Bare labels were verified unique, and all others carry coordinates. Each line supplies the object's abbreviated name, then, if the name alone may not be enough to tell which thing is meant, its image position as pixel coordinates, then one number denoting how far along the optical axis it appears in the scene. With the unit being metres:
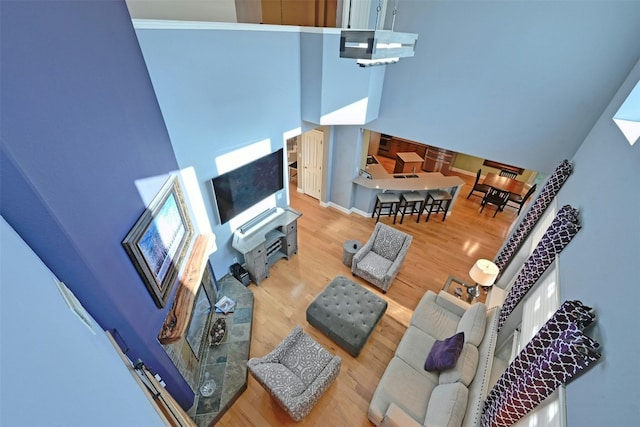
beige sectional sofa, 2.53
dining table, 6.93
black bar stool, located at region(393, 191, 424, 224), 6.15
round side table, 4.86
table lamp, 3.78
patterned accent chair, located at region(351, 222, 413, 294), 4.47
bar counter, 6.01
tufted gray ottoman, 3.58
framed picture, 1.94
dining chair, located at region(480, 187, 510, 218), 6.52
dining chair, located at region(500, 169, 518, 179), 7.77
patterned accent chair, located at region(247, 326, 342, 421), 2.74
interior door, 6.07
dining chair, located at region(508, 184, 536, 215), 6.51
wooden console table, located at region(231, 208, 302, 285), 4.24
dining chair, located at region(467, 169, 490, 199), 6.99
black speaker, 4.35
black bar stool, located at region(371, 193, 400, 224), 6.14
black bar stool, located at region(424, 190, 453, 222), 6.17
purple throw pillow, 2.88
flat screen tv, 3.77
